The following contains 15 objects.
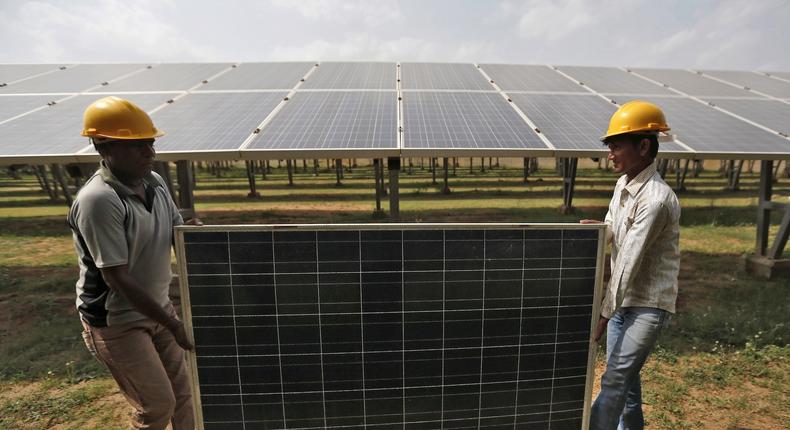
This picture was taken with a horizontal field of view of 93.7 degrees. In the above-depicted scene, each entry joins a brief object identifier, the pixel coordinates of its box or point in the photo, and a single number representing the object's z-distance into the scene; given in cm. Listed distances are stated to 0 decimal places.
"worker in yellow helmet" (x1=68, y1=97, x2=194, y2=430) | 221
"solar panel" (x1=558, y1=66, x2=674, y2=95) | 935
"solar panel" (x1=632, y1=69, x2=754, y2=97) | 947
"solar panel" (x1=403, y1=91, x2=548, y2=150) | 611
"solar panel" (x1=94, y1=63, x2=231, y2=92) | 891
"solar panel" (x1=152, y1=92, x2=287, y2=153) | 600
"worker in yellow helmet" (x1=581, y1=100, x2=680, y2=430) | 248
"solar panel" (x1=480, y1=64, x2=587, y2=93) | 940
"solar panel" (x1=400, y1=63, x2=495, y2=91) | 930
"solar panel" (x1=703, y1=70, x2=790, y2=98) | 982
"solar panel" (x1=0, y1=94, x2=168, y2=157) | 572
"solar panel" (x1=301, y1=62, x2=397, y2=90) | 916
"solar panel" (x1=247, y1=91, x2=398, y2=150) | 596
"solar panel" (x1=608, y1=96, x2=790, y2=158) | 626
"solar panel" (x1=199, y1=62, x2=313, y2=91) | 915
